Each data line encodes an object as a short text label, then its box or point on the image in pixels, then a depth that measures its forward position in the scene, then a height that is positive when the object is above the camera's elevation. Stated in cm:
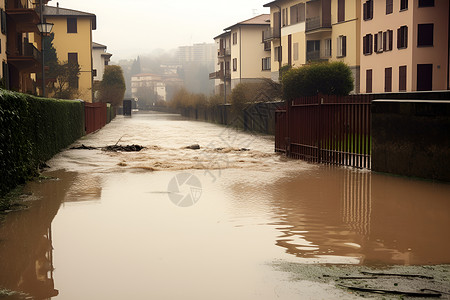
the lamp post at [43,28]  2669 +377
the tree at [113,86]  8275 +351
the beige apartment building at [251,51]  7524 +757
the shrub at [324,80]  3184 +161
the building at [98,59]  9212 +828
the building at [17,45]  3588 +439
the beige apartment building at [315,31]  4878 +720
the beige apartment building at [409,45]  3853 +439
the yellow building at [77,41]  6744 +803
